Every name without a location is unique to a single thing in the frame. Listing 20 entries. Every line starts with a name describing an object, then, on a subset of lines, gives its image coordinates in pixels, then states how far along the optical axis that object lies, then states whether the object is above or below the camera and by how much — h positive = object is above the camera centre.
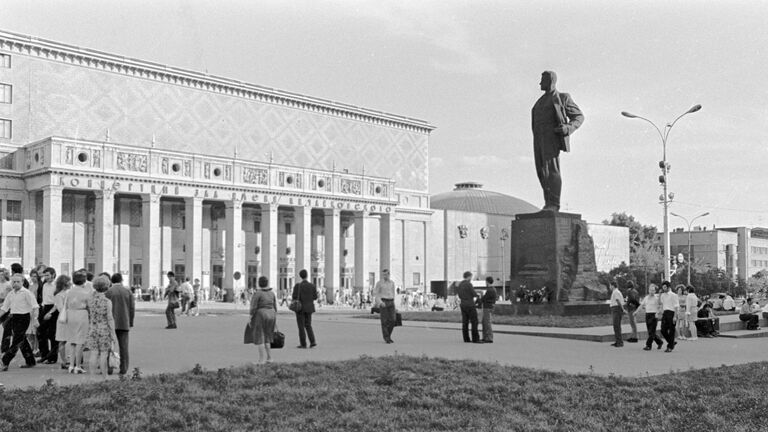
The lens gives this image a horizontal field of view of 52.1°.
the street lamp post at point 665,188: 41.59 +3.55
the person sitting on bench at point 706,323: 22.36 -1.95
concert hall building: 54.97 +6.02
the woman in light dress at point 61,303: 13.71 -0.82
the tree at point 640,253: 78.81 +0.22
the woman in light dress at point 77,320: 12.85 -1.04
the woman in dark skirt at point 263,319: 13.84 -1.11
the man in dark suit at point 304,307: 17.20 -1.11
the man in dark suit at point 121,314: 13.05 -0.96
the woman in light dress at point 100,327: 12.52 -1.12
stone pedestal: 23.73 -0.03
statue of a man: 24.62 +3.92
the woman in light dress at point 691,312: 20.77 -1.53
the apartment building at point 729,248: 119.25 +1.09
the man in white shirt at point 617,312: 18.02 -1.34
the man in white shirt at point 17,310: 13.33 -0.91
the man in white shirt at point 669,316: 17.20 -1.35
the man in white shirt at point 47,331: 14.45 -1.38
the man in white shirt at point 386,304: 18.38 -1.13
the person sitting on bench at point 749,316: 24.81 -1.96
